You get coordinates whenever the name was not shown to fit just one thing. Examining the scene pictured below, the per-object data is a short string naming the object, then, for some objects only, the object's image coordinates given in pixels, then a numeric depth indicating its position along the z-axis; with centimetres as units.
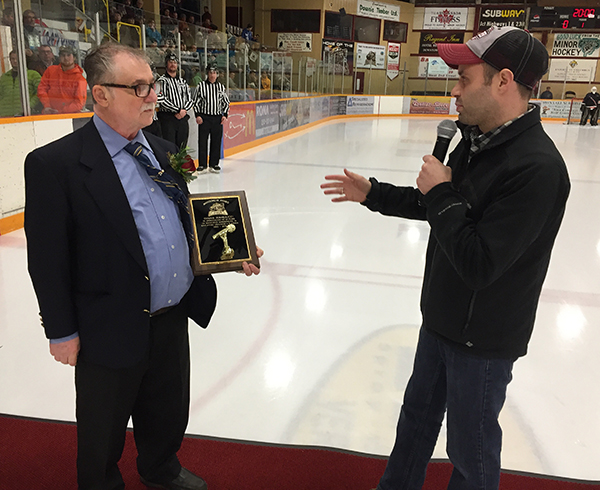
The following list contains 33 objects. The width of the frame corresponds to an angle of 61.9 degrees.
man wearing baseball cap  113
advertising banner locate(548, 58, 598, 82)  2527
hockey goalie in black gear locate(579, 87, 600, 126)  1985
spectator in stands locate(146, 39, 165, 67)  755
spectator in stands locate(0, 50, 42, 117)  479
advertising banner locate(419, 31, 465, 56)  2712
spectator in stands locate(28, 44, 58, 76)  515
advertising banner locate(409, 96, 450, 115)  2425
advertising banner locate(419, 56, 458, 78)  2634
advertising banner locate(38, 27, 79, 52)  529
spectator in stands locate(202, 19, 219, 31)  1880
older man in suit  130
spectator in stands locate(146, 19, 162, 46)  760
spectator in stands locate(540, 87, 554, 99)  2353
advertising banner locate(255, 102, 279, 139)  1182
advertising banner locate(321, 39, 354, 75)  2190
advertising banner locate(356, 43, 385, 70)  2622
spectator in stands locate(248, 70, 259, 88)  1128
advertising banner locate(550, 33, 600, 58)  2517
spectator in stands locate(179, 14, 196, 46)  845
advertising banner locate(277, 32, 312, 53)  2459
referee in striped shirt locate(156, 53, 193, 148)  724
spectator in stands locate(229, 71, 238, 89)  1007
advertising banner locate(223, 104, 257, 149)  987
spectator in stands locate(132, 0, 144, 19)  697
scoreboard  2478
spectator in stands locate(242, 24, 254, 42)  2111
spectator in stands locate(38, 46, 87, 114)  530
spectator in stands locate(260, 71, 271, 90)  1211
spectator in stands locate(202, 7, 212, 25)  1933
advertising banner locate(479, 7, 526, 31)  2580
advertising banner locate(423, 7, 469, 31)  2670
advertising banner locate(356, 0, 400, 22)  2608
